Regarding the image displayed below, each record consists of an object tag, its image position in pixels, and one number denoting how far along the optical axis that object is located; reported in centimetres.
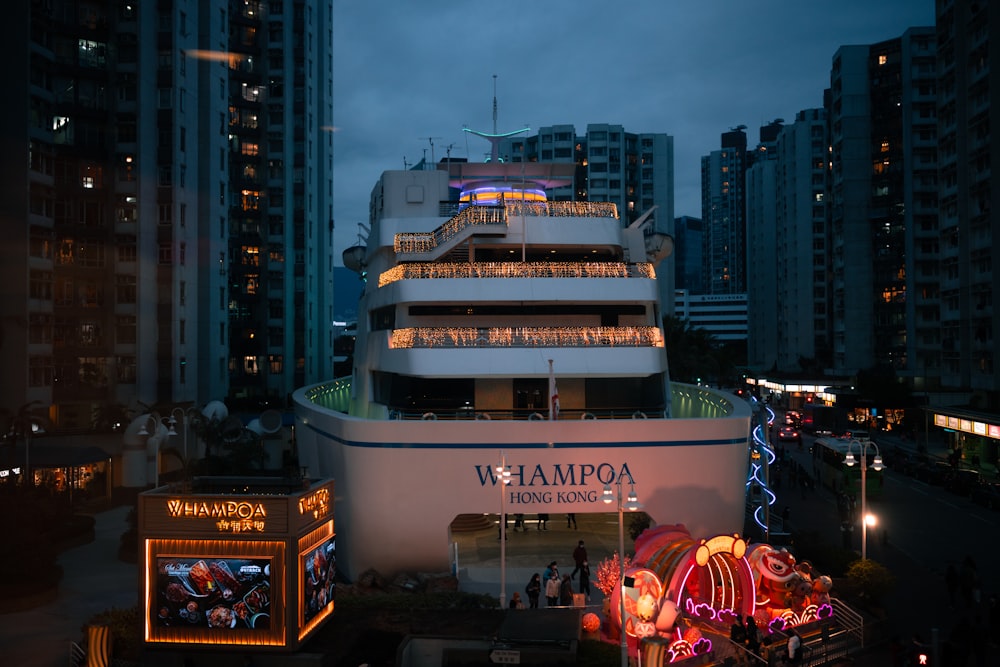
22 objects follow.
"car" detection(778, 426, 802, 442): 6016
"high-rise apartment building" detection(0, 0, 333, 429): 4300
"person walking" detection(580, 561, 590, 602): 2064
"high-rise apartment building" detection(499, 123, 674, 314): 11275
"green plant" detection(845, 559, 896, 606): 1956
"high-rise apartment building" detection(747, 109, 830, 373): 10431
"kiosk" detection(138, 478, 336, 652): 1579
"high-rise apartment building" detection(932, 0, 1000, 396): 5269
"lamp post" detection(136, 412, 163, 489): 3756
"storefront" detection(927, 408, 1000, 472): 4547
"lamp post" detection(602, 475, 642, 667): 1443
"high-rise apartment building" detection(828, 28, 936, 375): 7925
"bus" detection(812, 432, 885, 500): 3434
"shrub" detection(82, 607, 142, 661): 1656
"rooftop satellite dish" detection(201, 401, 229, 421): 4653
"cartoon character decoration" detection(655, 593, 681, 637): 1592
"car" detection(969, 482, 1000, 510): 3434
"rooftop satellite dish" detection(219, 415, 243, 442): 4303
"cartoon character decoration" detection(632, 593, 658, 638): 1600
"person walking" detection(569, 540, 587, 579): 2099
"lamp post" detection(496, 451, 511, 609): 1923
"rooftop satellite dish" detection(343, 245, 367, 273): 3816
